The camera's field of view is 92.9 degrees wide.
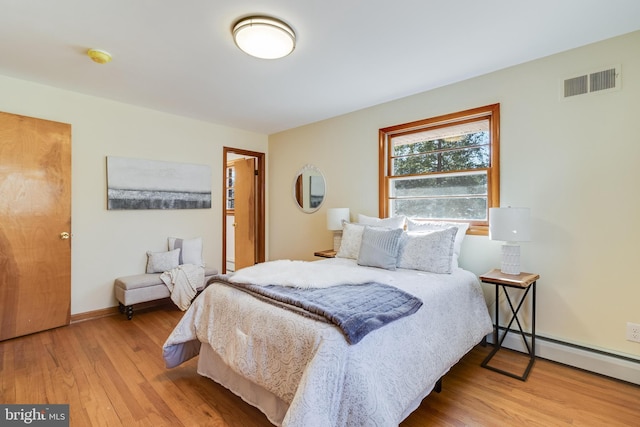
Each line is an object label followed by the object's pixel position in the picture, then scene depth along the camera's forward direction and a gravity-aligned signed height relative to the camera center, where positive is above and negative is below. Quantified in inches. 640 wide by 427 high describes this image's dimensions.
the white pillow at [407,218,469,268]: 109.7 -6.6
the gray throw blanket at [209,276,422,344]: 56.9 -20.3
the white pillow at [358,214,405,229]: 125.0 -5.1
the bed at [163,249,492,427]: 50.9 -29.9
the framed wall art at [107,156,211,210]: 140.3 +12.9
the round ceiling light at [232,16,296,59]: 79.4 +47.3
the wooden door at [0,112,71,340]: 110.9 -5.5
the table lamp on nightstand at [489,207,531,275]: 92.6 -6.0
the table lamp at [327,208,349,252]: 144.9 -3.9
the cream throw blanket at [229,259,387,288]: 79.1 -18.5
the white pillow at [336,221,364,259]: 125.6 -13.1
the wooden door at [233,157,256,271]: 206.4 -2.1
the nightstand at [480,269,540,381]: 89.0 -32.6
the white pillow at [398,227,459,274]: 100.2 -14.2
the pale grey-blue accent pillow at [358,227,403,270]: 105.4 -13.7
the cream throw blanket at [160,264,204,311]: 140.9 -34.2
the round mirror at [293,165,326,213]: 170.9 +12.5
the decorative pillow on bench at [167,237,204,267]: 154.9 -20.1
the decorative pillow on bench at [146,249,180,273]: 146.6 -25.0
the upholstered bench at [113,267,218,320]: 130.6 -35.4
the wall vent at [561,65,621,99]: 88.5 +38.4
